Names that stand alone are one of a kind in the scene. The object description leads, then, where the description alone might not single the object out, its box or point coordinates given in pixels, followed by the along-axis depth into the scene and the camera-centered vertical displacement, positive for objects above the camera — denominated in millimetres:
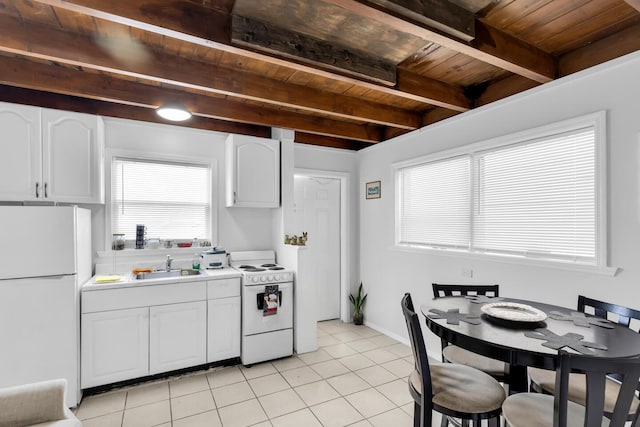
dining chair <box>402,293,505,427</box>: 1578 -939
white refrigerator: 2373 -645
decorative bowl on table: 1809 -612
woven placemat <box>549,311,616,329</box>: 1800 -636
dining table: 1474 -636
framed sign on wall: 4391 +309
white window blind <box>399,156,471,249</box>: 3287 +98
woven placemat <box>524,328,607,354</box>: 1485 -633
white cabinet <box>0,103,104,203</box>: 2607 +489
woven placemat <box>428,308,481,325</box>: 1854 -634
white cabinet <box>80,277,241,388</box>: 2738 -1084
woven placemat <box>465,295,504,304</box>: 2316 -648
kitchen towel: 3381 -948
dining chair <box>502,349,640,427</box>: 1159 -652
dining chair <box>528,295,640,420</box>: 1660 -963
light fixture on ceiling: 2885 +919
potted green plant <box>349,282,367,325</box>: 4625 -1378
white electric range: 3327 -1093
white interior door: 4660 -241
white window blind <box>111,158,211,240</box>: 3432 +151
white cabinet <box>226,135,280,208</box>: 3646 +474
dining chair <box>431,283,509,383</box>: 1973 -964
